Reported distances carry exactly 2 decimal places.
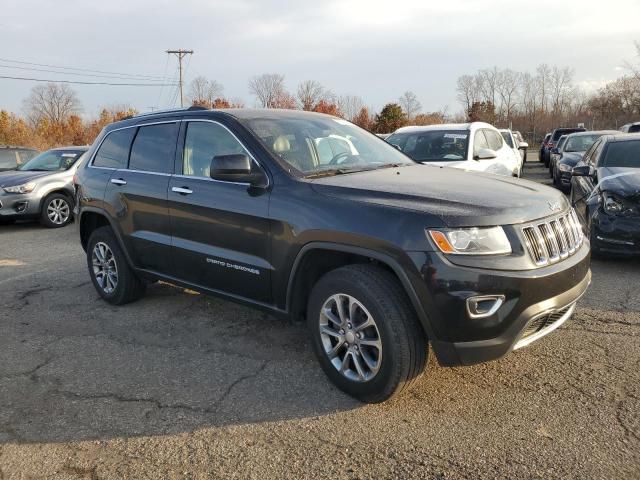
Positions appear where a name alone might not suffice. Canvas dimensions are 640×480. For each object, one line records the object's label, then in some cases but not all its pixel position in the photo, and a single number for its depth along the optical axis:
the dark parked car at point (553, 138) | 23.67
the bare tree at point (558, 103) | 59.97
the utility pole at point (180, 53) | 52.15
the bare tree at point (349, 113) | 55.12
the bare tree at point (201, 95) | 52.38
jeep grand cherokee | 2.80
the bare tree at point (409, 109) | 61.28
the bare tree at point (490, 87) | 63.70
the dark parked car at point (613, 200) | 5.74
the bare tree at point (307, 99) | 53.47
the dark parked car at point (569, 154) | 12.57
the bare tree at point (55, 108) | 62.88
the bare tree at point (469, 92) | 64.74
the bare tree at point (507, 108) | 61.56
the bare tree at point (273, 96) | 52.77
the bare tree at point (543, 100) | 61.00
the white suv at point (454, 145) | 8.16
